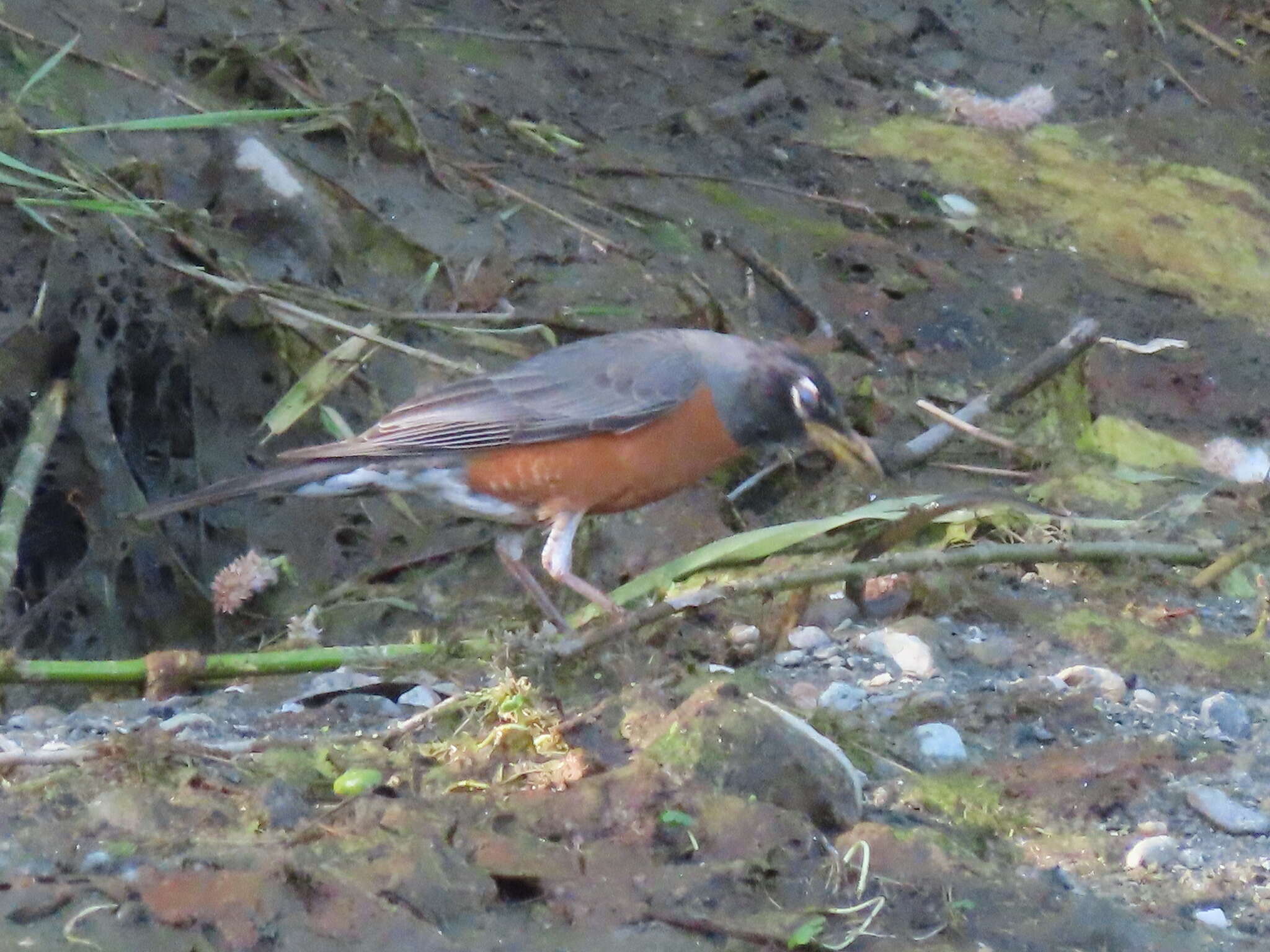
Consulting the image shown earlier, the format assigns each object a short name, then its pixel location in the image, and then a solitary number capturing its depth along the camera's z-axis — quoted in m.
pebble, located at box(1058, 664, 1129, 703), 7.16
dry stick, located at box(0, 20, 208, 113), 10.95
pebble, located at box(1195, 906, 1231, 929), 5.04
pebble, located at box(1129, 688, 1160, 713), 7.05
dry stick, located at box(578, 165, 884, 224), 13.30
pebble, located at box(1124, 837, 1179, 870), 5.46
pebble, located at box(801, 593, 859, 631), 8.37
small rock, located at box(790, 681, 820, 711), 6.90
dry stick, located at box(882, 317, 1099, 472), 10.09
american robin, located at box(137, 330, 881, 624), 9.07
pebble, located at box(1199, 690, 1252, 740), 6.80
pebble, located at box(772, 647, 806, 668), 7.60
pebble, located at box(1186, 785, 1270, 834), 5.77
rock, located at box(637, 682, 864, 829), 5.37
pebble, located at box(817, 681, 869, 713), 6.89
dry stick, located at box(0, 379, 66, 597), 8.19
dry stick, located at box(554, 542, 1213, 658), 7.23
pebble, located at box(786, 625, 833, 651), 7.89
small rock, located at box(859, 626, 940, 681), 7.41
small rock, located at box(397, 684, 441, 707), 7.07
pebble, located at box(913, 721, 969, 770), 6.30
